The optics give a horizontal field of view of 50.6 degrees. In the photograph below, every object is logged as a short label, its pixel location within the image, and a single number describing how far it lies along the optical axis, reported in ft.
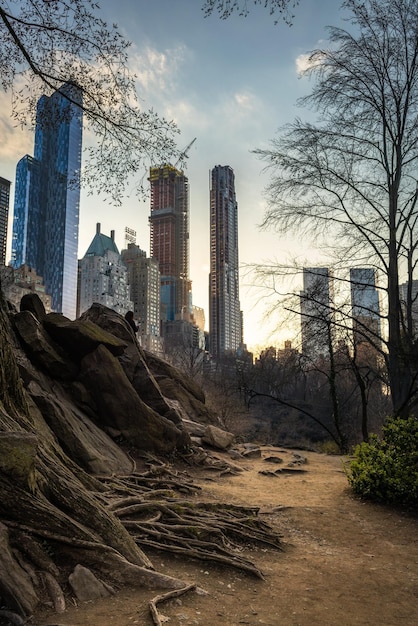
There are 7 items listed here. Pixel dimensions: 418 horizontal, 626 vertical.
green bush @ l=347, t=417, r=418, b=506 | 23.44
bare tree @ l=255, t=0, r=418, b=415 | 29.76
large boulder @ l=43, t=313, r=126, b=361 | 34.30
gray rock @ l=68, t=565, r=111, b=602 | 10.16
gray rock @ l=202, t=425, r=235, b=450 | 42.91
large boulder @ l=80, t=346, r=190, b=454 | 33.35
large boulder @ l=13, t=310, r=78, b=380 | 31.14
